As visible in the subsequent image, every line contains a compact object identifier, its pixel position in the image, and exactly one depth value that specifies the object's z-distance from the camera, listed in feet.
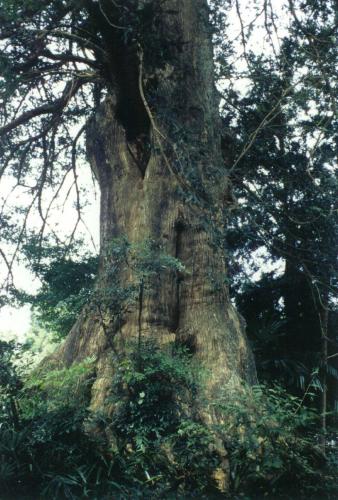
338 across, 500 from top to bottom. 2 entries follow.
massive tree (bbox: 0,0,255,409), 21.43
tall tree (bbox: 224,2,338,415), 26.78
